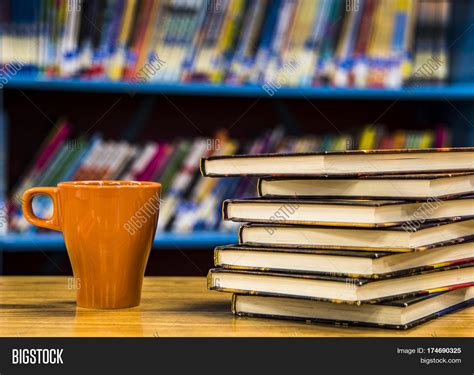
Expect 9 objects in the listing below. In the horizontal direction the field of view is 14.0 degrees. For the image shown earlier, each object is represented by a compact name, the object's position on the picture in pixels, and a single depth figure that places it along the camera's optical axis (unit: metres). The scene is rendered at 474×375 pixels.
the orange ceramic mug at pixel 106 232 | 1.56
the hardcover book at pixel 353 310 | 1.52
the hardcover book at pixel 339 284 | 1.51
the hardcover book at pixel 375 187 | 1.53
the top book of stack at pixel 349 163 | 1.53
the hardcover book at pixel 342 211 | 1.51
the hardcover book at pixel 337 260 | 1.51
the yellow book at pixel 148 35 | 2.78
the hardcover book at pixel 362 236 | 1.51
